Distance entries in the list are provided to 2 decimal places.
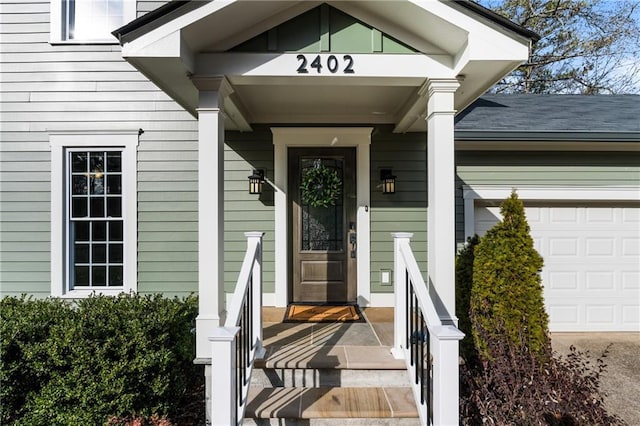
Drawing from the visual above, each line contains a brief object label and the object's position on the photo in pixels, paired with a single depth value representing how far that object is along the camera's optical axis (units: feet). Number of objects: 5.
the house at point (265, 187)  16.35
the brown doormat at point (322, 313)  14.12
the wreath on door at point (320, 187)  15.70
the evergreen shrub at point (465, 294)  11.64
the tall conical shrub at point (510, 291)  10.18
